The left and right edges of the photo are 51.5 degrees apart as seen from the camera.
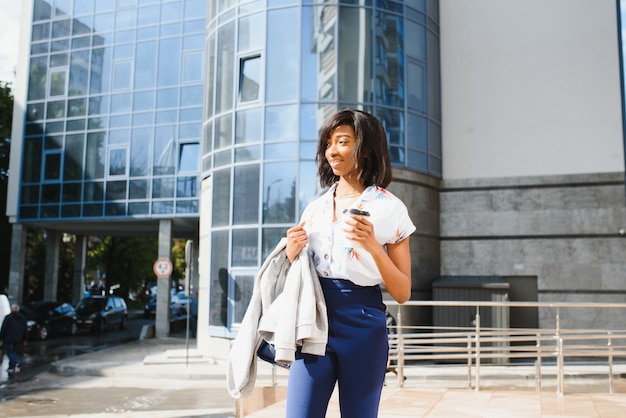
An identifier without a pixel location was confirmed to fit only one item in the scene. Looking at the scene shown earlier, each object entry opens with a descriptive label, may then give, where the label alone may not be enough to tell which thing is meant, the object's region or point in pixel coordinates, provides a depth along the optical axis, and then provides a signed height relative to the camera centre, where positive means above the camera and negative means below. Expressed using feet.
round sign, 65.62 +0.01
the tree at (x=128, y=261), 131.02 +1.16
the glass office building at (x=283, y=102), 50.70 +13.37
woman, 7.63 +0.06
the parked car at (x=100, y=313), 85.71 -6.39
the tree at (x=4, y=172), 101.04 +14.89
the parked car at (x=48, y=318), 76.32 -6.40
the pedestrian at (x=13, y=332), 49.85 -5.36
